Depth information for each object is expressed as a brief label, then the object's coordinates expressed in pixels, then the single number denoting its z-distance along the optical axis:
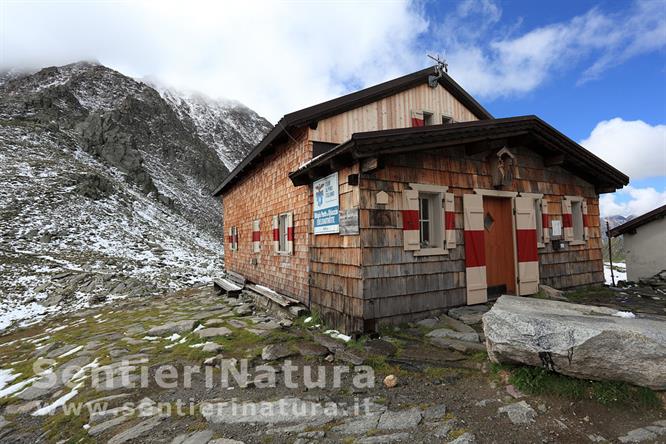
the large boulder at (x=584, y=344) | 3.47
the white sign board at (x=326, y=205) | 6.89
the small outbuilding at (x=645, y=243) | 10.19
